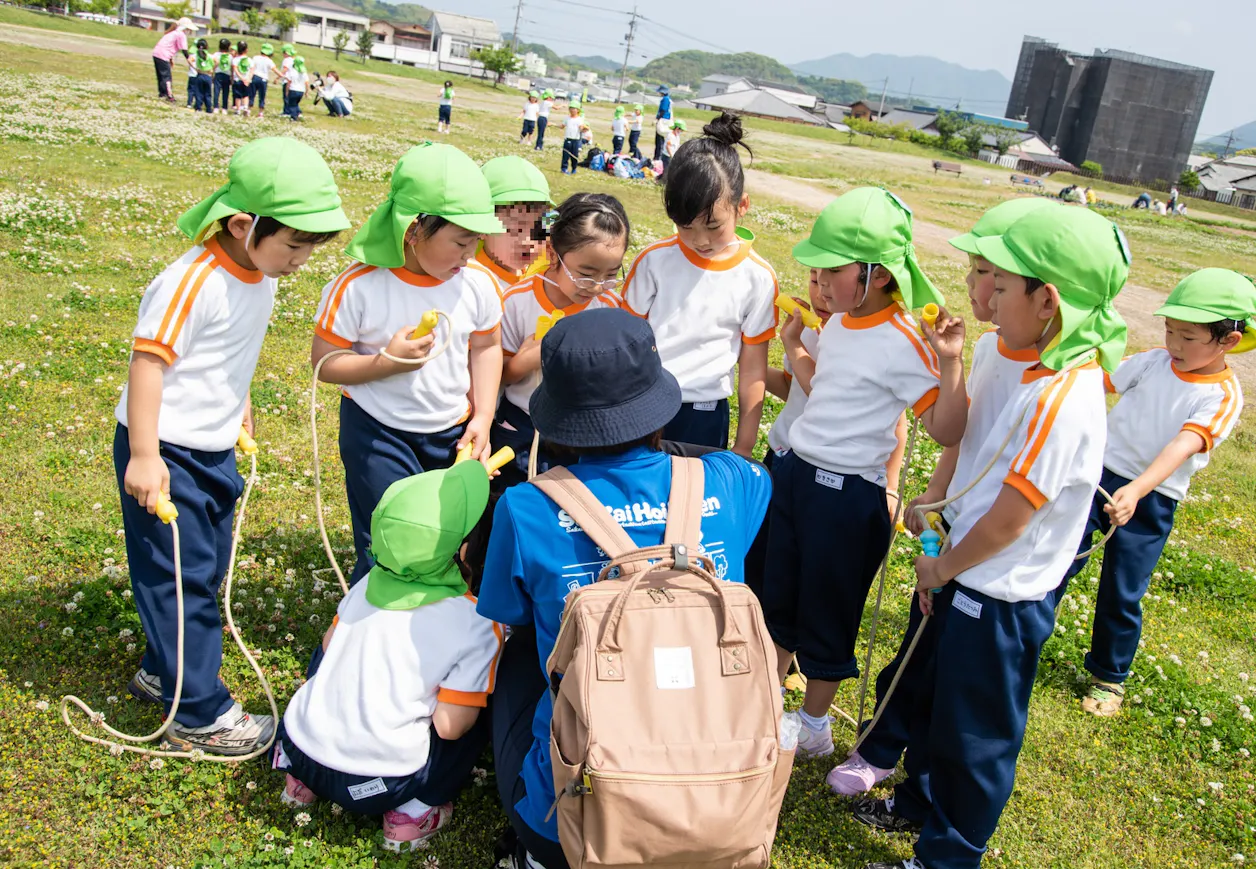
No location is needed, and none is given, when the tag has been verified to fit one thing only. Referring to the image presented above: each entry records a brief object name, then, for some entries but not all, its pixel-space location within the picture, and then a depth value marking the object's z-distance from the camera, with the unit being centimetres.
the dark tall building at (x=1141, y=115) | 9794
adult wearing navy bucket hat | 272
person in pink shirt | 2552
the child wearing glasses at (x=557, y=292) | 428
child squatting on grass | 325
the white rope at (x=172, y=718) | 349
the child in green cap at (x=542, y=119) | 2902
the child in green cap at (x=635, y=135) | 2934
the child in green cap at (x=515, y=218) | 489
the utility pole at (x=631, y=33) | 10894
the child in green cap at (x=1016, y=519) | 298
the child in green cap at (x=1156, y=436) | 450
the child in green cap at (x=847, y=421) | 362
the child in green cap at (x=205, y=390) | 327
